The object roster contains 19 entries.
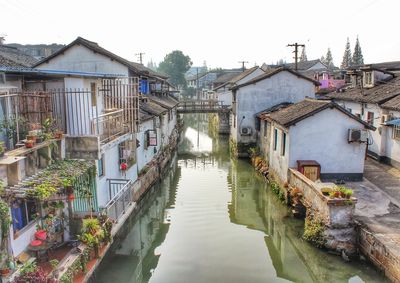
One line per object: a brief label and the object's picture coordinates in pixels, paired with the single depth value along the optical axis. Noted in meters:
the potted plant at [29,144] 9.01
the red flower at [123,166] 16.66
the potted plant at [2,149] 7.94
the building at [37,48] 62.25
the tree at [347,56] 102.62
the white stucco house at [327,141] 18.56
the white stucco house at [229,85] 42.81
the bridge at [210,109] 41.75
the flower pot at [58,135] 10.48
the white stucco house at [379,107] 21.39
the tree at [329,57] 125.65
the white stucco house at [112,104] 14.23
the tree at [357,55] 91.44
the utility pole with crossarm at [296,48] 35.12
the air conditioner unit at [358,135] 18.31
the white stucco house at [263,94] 30.17
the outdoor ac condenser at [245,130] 31.30
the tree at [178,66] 99.00
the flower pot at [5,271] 7.64
